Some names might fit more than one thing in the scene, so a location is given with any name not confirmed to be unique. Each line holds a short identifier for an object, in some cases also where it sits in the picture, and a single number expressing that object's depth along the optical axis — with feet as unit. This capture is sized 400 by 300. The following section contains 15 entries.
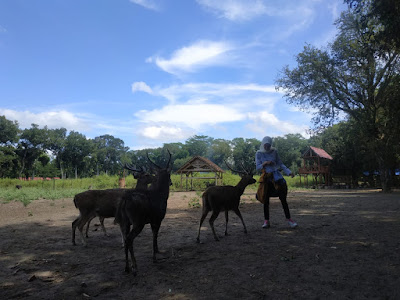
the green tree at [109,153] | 242.37
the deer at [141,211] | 14.84
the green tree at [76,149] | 196.65
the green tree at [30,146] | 161.98
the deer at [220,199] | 22.02
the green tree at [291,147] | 211.82
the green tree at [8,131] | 147.02
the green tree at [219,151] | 251.44
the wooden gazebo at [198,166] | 87.51
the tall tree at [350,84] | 70.08
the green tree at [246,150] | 218.71
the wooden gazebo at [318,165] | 114.73
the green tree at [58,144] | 175.02
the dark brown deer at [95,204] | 21.06
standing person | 22.98
